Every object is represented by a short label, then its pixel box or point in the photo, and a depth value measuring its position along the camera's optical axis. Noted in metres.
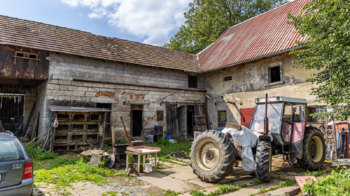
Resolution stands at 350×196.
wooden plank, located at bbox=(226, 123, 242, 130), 5.71
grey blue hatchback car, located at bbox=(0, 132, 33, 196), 3.49
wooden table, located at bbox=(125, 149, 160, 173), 6.34
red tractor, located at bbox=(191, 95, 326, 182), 5.25
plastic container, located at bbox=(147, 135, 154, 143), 13.08
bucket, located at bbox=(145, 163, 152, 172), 6.69
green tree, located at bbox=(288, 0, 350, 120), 5.67
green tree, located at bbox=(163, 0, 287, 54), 23.45
